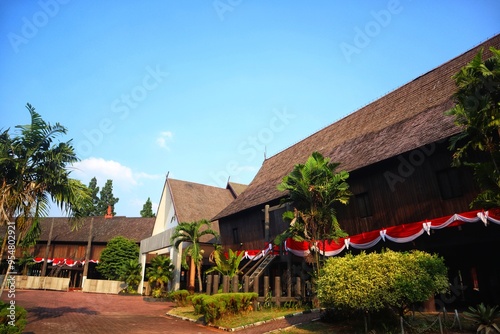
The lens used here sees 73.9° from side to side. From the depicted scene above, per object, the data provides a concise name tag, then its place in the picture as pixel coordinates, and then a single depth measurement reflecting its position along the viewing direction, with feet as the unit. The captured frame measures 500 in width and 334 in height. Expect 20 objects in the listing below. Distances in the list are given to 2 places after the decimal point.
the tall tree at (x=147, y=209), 204.33
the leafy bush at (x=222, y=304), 43.39
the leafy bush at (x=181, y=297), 64.27
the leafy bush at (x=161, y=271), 85.30
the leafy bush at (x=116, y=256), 115.55
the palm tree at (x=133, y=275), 96.88
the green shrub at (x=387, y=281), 28.35
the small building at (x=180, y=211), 93.25
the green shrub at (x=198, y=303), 47.67
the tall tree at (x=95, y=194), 208.05
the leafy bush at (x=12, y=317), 23.81
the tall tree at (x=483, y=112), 29.58
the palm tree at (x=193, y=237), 72.70
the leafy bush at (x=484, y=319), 26.27
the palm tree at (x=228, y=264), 59.31
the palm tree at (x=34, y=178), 30.86
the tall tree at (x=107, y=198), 216.74
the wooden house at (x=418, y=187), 41.78
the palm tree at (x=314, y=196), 46.37
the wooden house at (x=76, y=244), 131.44
